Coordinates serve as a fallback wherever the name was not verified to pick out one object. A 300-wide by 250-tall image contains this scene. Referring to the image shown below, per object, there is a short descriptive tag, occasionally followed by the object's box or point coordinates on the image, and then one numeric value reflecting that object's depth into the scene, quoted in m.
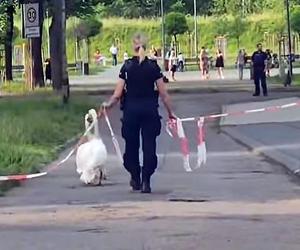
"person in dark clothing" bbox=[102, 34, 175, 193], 14.09
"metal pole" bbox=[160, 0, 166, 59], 74.94
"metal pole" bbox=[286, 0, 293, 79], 51.12
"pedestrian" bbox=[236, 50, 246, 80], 57.75
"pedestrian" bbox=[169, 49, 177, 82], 62.10
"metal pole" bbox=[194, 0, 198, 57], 89.00
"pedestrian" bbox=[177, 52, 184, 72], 75.62
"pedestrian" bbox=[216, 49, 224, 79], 62.28
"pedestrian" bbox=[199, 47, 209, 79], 59.64
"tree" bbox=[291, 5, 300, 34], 80.94
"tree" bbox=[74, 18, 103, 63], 84.62
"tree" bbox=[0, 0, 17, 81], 50.59
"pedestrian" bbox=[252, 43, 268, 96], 40.87
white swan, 15.03
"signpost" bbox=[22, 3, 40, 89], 31.47
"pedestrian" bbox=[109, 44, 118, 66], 83.22
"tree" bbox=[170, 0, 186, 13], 105.68
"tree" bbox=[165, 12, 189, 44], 87.44
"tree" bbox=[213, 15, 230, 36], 90.81
